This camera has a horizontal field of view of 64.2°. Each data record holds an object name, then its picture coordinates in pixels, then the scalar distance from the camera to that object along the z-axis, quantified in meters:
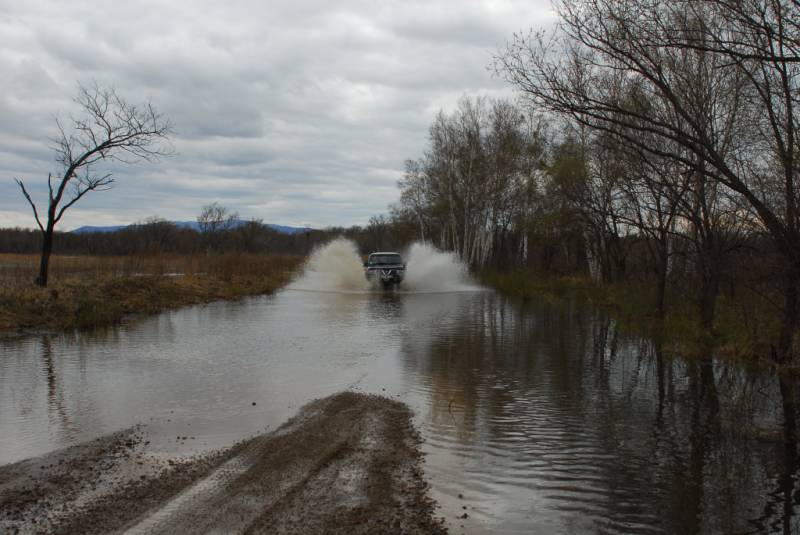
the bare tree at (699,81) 10.47
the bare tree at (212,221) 141.12
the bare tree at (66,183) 24.70
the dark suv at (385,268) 40.31
